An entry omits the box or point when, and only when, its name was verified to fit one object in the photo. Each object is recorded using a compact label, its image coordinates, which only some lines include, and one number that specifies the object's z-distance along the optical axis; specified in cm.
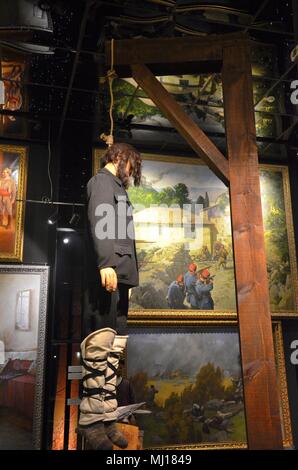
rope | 329
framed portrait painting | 544
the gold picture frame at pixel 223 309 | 552
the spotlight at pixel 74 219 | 534
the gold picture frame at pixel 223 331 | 536
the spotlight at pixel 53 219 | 553
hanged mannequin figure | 275
